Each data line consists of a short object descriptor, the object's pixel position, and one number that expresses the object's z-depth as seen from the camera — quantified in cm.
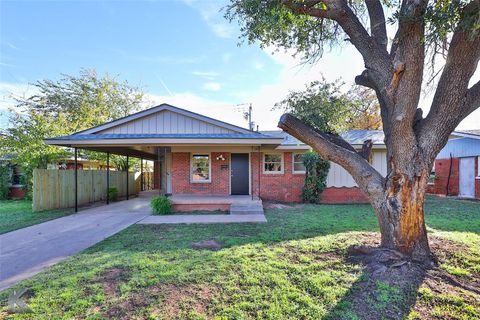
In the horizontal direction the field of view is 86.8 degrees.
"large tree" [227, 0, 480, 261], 370
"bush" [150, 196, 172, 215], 885
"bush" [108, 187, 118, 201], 1311
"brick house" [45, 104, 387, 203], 1196
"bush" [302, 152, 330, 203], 1142
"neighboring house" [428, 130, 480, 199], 1315
